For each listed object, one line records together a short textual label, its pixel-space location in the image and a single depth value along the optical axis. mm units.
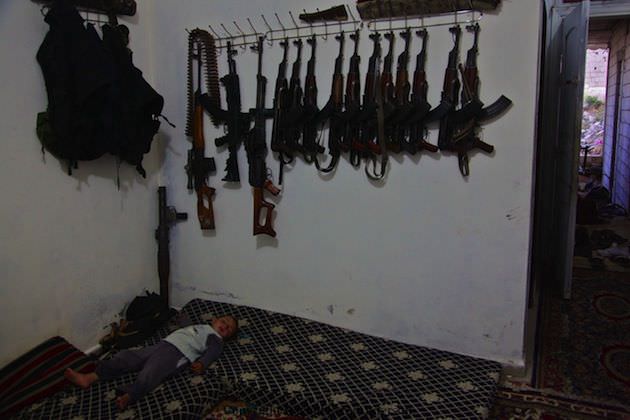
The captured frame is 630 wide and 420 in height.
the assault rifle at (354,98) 2379
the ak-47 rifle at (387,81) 2318
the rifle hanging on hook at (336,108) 2414
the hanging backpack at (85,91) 2182
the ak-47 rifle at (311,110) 2457
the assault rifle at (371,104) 2338
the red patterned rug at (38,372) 2004
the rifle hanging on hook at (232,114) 2645
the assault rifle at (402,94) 2281
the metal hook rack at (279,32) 2408
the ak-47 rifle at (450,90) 2201
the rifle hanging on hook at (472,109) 2158
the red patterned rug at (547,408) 2059
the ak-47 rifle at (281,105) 2529
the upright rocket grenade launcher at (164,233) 2895
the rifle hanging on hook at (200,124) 2695
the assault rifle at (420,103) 2252
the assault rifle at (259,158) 2596
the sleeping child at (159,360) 2074
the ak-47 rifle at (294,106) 2484
